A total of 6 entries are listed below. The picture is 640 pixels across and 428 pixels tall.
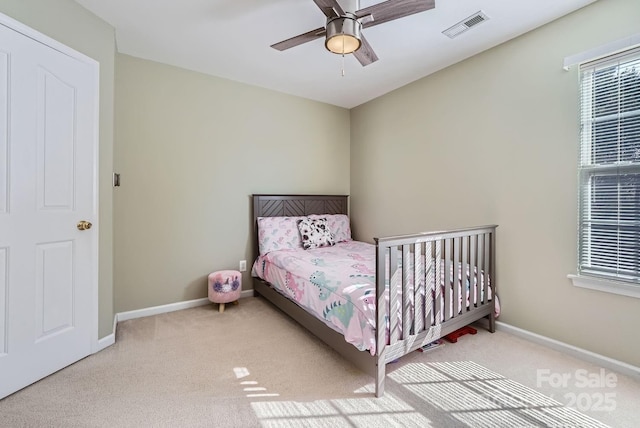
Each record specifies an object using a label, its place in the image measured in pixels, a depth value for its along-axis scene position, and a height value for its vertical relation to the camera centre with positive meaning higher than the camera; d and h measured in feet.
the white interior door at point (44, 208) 5.34 -0.04
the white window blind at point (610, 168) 5.89 +1.03
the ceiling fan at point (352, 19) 5.32 +3.86
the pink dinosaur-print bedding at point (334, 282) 5.63 -1.84
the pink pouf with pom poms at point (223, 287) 9.35 -2.64
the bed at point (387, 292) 5.47 -1.94
